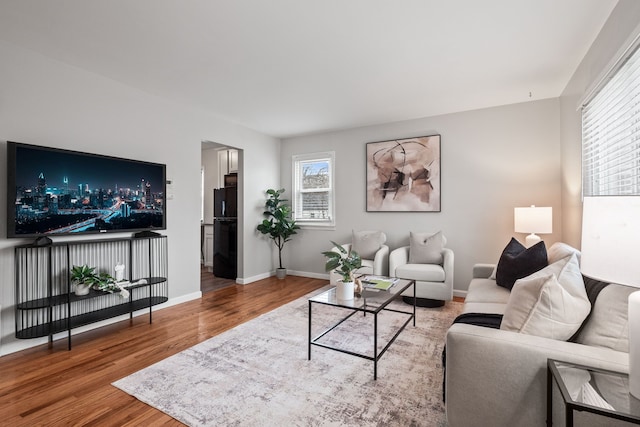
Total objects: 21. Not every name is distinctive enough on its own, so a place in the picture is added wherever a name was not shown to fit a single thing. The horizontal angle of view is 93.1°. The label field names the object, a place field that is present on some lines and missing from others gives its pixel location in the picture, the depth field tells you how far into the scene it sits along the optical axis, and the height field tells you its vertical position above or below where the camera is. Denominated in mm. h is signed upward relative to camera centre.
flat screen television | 2494 +198
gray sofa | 1242 -656
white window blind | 1911 +575
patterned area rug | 1738 -1159
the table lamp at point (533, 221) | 3402 -111
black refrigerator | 5215 -353
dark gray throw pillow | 2598 -458
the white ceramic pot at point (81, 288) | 2740 -682
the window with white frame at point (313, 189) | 5367 +423
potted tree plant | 5285 -171
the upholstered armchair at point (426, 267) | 3604 -693
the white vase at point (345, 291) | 2504 -652
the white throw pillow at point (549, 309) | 1392 -458
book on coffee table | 2776 -674
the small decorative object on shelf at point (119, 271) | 3092 -599
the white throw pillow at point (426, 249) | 3988 -491
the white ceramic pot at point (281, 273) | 5454 -1092
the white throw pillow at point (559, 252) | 2276 -325
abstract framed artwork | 4445 +571
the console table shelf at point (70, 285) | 2555 -673
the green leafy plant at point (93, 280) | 2754 -613
